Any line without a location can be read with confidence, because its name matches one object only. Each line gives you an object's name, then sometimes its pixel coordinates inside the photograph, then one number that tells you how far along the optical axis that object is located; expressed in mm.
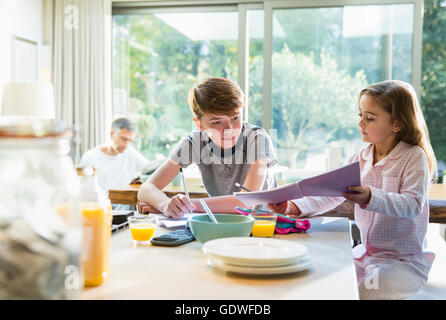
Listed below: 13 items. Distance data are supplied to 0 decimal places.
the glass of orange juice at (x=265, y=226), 1372
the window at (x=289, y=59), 4414
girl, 1562
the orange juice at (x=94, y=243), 863
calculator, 1241
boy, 1911
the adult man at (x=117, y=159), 3910
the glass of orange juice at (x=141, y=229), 1262
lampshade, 4035
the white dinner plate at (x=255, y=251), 944
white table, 836
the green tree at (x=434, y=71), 4832
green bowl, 1196
